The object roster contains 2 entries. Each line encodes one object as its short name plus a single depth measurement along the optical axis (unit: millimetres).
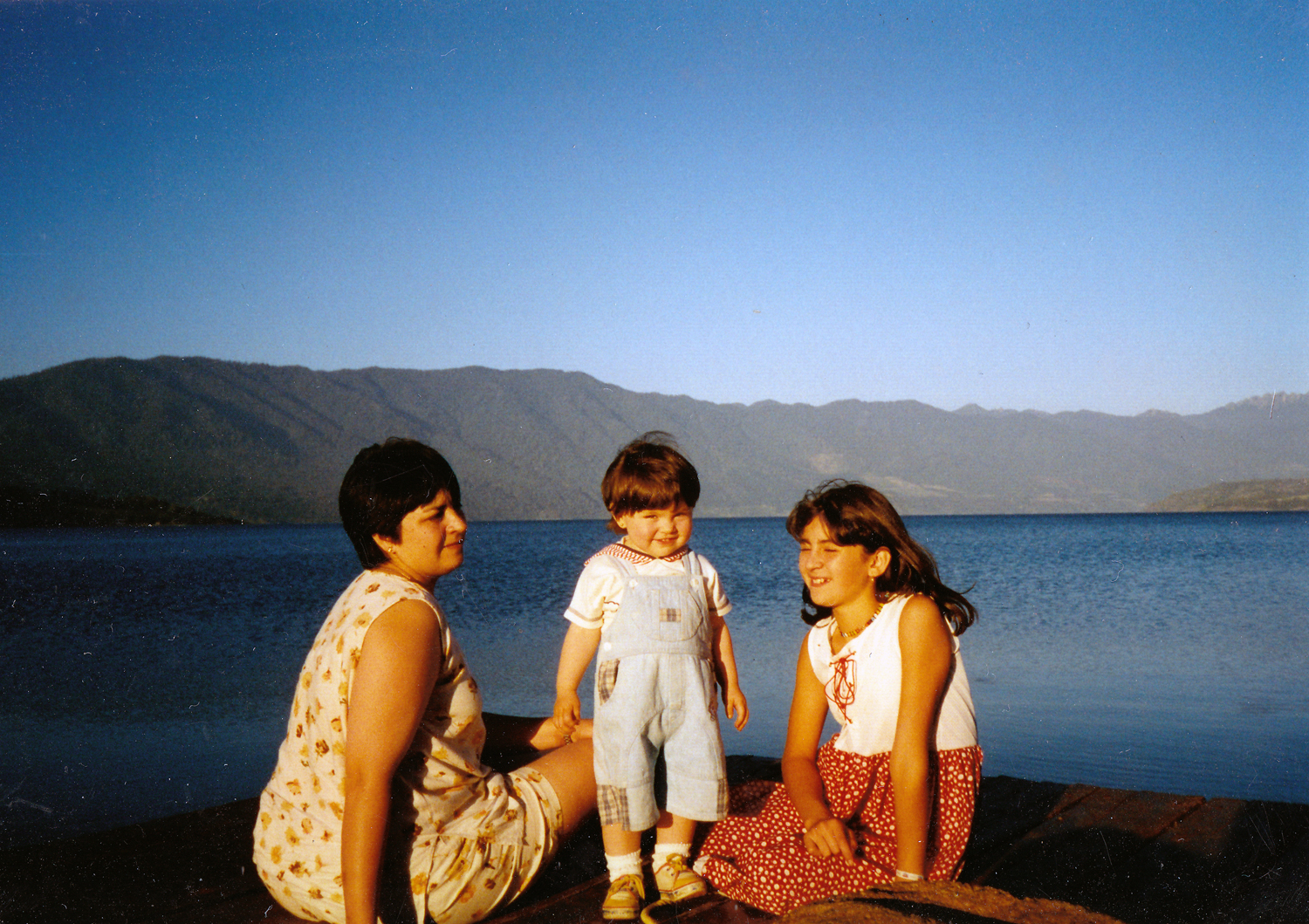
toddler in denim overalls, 2615
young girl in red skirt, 2473
